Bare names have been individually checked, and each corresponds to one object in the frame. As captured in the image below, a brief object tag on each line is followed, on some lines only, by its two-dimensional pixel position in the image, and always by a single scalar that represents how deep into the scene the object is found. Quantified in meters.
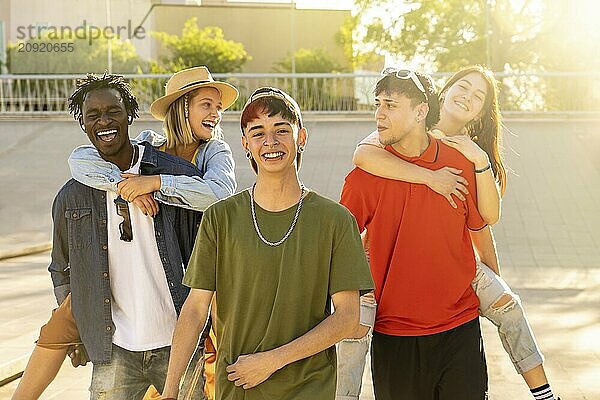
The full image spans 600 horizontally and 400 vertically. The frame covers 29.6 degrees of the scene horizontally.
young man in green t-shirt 3.10
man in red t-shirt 3.99
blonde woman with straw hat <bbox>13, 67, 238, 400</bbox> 3.98
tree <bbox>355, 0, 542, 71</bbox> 32.66
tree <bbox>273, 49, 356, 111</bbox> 22.70
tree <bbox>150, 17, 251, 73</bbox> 32.25
